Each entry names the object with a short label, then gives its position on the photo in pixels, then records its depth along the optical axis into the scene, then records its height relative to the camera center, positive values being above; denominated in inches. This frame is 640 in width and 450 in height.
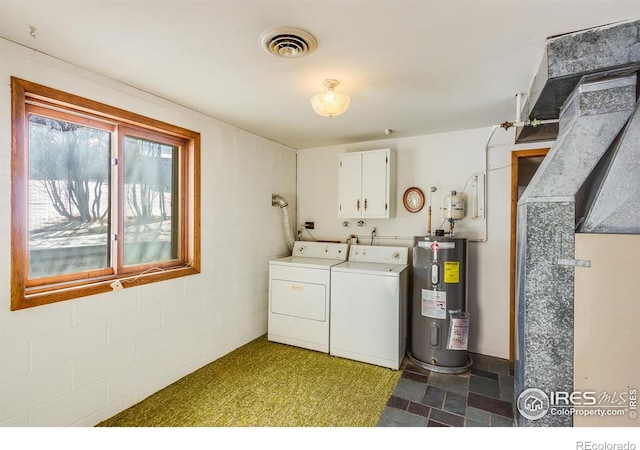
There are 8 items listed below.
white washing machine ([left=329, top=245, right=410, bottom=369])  110.1 -35.1
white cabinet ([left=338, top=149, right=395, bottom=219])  128.6 +17.3
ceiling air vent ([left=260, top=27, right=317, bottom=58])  58.2 +37.6
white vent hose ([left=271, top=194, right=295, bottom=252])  146.6 +2.9
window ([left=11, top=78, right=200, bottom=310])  68.1 +7.0
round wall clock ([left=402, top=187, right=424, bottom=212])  132.3 +10.7
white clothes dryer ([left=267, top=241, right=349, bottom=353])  122.1 -34.0
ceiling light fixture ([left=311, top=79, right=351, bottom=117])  74.9 +30.6
